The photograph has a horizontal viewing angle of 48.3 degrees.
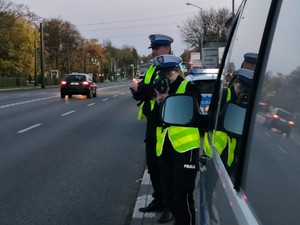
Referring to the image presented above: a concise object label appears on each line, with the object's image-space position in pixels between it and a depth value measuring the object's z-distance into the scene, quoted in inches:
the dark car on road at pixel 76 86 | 815.9
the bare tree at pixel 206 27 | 1743.5
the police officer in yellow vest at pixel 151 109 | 121.6
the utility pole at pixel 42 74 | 1645.7
